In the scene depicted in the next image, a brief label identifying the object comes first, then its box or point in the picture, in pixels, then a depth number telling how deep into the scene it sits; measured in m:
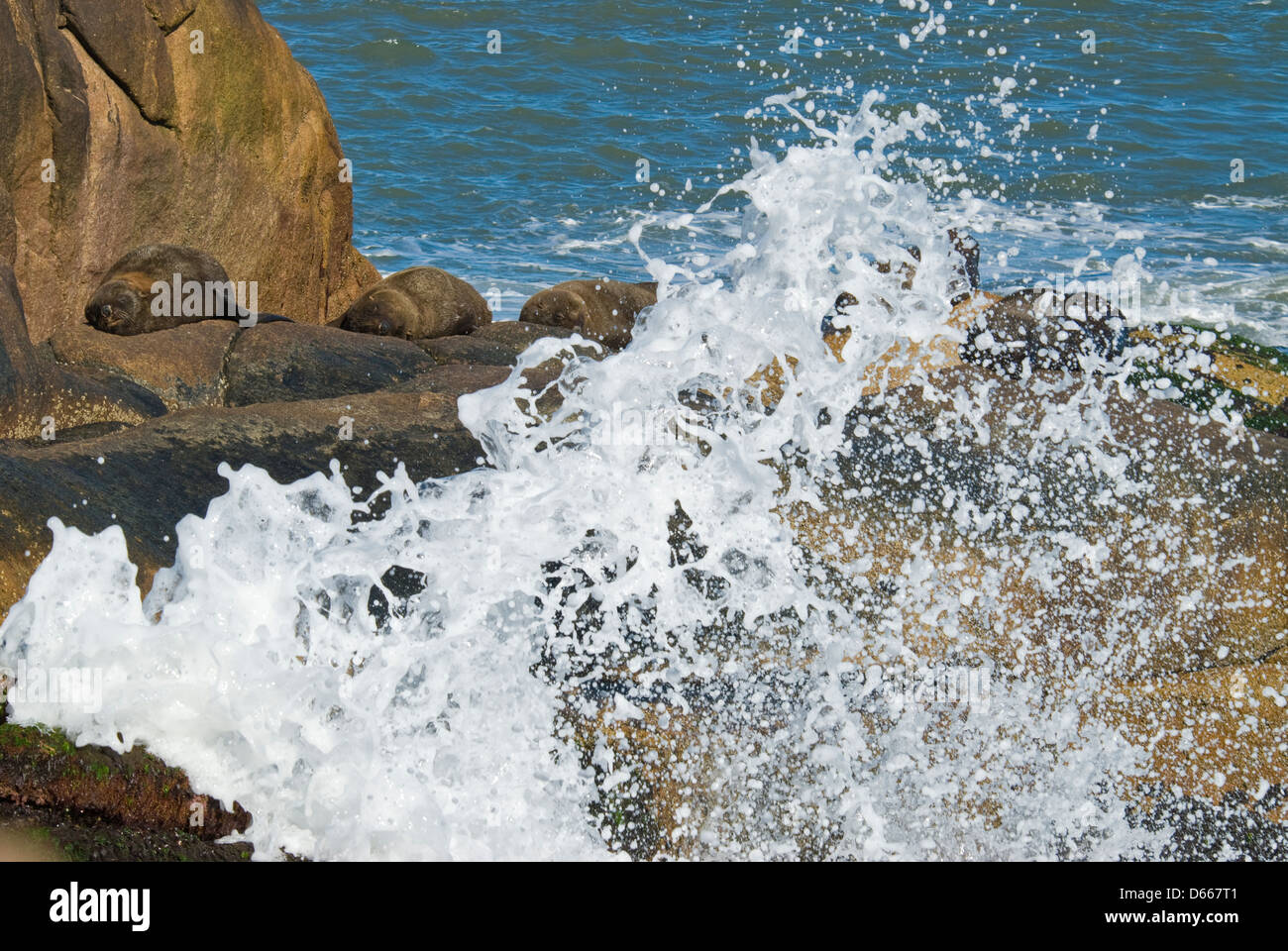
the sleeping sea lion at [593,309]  8.99
